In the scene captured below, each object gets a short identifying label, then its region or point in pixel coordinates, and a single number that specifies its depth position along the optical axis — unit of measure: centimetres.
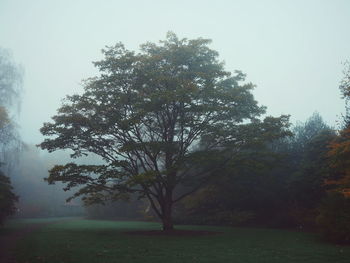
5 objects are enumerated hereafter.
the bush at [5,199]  2483
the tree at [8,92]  3572
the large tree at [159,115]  2292
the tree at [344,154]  1727
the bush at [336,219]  1727
